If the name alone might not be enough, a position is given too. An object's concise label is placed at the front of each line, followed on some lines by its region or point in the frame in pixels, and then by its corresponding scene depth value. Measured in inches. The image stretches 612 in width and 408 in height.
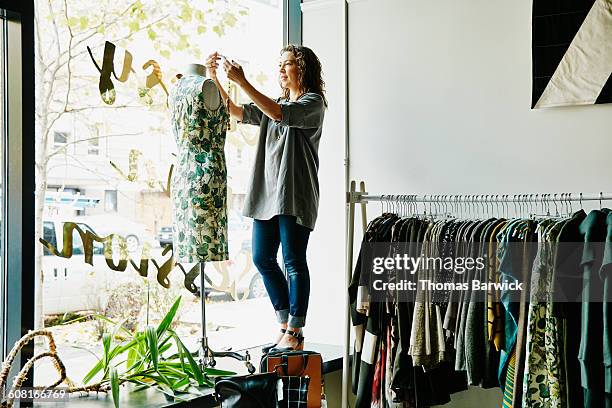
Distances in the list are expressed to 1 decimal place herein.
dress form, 99.6
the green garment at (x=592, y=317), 92.4
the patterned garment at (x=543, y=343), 95.4
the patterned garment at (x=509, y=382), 100.4
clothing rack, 118.0
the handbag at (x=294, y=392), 103.3
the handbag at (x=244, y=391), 94.7
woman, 117.1
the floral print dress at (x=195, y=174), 99.7
